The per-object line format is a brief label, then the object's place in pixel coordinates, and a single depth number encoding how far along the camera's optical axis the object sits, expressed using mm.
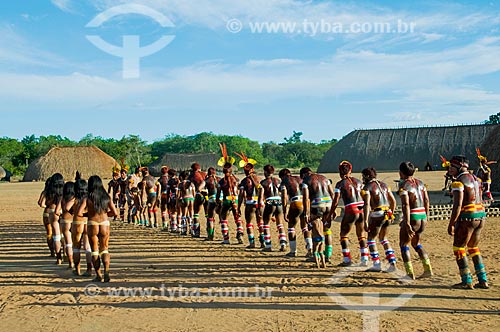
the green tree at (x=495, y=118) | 76812
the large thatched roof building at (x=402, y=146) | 54406
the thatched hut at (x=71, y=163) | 52500
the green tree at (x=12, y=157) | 70938
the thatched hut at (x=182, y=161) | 56531
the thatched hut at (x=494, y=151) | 21428
